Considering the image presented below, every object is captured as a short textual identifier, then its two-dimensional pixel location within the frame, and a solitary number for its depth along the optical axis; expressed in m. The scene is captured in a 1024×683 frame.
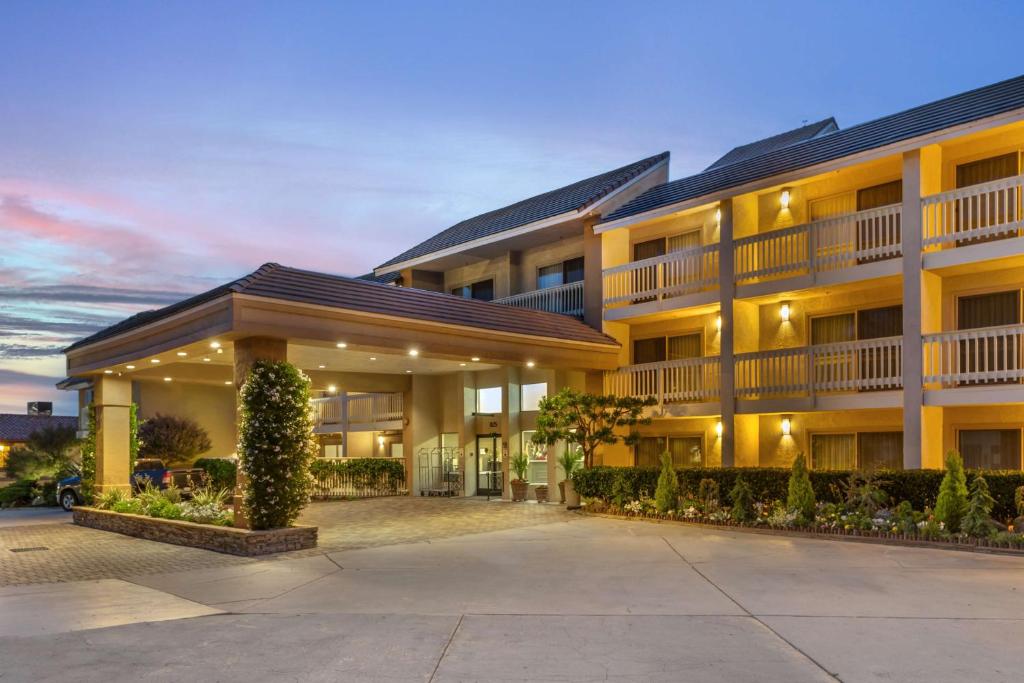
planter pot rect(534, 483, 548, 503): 23.83
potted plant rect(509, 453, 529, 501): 24.53
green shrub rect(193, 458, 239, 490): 28.08
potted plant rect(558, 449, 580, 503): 21.88
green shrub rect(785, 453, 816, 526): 15.96
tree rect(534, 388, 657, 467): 20.77
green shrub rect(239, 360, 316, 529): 14.84
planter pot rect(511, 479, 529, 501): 24.50
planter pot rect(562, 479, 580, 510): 21.45
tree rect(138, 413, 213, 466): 32.88
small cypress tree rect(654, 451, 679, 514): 18.27
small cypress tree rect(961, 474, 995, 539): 13.65
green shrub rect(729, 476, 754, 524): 16.97
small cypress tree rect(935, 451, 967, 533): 14.06
